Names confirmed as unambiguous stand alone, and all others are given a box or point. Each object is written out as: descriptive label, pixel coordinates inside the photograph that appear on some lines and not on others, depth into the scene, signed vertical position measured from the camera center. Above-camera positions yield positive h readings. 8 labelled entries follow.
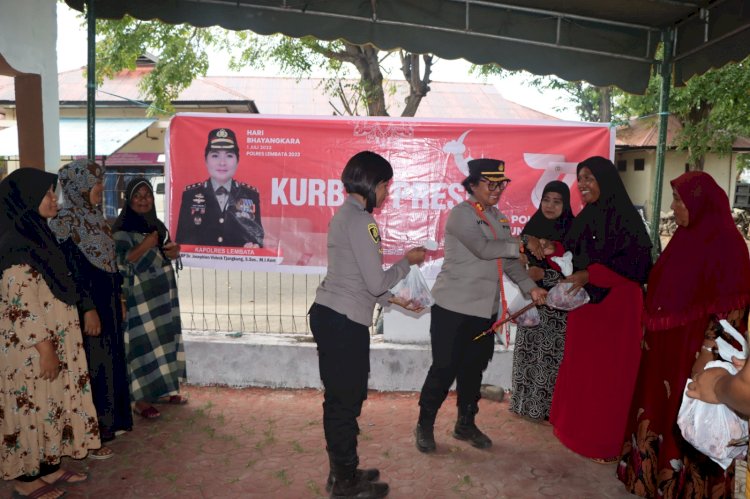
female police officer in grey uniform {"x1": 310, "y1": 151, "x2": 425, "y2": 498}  2.92 -0.49
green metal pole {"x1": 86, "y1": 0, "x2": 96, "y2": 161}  4.47 +0.80
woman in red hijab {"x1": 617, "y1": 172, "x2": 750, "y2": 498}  2.90 -0.60
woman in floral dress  2.92 -0.82
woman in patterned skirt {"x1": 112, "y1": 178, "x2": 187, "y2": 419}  4.19 -0.80
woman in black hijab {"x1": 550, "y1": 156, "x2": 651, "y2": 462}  3.59 -0.66
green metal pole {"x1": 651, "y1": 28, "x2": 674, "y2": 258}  4.59 +0.76
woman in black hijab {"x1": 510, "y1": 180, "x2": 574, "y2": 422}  4.24 -0.98
